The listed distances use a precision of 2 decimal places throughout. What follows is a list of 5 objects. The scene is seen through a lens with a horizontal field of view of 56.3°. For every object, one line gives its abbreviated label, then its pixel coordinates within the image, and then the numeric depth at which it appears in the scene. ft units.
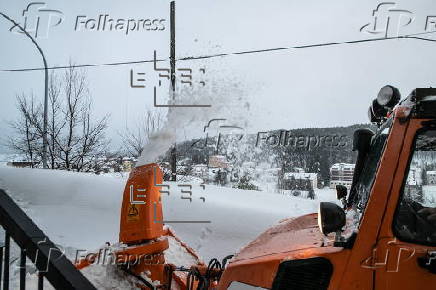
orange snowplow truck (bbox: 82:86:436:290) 6.50
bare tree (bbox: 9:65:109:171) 59.26
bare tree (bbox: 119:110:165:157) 63.41
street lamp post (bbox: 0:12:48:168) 44.93
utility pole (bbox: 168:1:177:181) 40.45
